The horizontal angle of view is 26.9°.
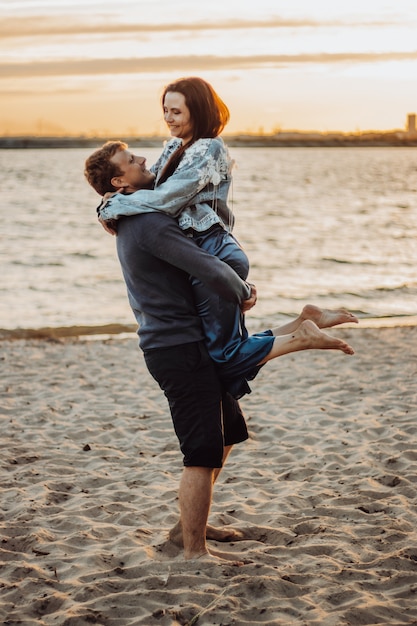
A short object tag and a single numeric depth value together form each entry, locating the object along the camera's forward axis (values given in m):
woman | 3.66
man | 3.65
